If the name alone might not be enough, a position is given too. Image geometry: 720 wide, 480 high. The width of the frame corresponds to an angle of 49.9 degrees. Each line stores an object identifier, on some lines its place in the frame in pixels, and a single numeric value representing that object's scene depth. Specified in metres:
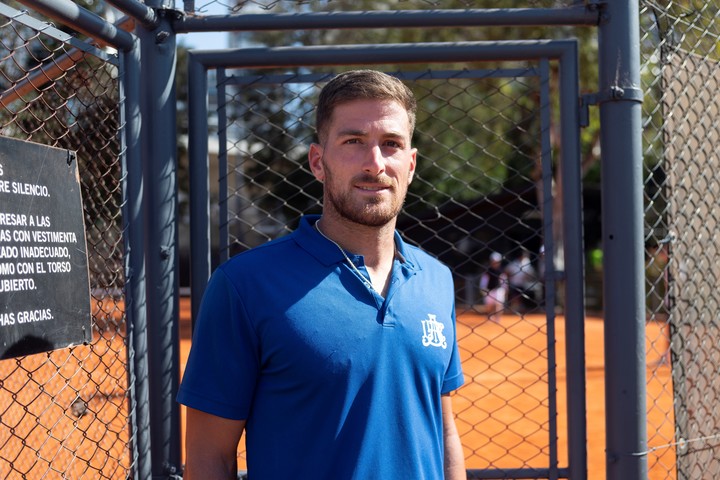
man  2.01
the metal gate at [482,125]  2.80
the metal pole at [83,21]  2.12
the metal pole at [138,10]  2.42
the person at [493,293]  21.24
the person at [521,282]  22.55
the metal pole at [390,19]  2.74
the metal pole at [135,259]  2.58
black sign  1.87
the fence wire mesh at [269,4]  2.75
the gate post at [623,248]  2.74
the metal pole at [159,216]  2.64
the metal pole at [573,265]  2.83
